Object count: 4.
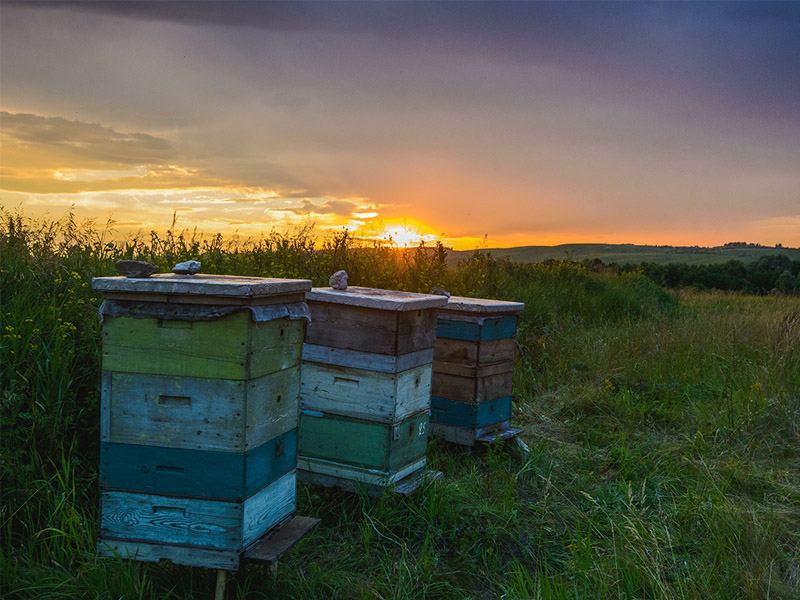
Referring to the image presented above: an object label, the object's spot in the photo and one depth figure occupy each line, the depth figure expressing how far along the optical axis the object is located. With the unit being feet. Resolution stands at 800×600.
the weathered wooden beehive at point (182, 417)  8.67
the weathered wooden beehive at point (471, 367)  15.96
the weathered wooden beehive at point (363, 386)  12.12
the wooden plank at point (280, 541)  8.89
